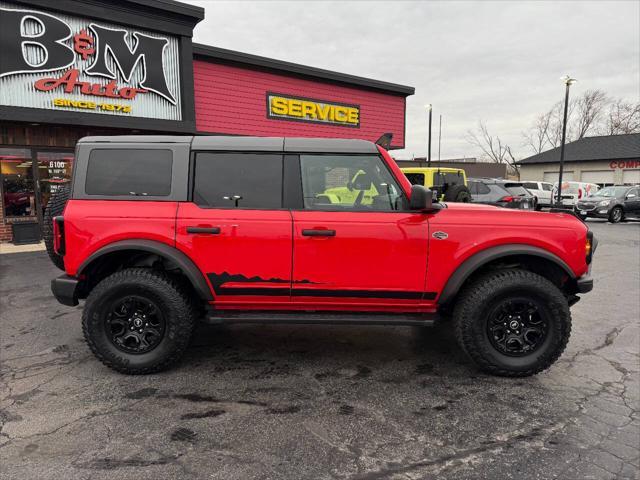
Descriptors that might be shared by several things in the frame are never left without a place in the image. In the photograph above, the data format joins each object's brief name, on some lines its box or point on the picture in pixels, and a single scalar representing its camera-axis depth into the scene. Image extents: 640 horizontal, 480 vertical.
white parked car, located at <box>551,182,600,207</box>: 22.39
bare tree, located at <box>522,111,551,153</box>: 53.41
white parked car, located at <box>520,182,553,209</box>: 21.78
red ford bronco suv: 3.24
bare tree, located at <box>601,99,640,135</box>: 46.06
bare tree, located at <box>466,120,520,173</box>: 58.53
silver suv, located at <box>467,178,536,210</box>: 13.80
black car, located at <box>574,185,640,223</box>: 16.48
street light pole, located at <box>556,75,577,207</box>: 17.98
